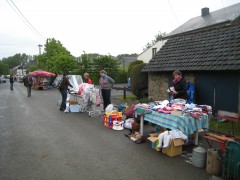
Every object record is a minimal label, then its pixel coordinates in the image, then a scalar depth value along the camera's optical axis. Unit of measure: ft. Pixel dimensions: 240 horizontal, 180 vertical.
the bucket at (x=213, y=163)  15.23
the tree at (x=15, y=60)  518.29
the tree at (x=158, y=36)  226.17
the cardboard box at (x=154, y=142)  20.16
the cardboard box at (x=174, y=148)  18.85
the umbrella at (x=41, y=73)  93.25
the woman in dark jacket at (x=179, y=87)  25.35
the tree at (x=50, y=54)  128.98
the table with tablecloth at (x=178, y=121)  19.07
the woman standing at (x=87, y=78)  41.08
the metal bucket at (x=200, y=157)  16.66
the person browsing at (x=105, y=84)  35.88
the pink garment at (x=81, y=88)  37.93
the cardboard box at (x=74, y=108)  39.24
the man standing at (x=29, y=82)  64.52
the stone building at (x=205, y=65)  30.50
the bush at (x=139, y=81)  51.55
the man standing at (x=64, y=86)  40.01
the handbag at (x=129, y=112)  27.45
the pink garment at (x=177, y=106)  20.72
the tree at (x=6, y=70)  335.57
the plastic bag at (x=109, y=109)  31.85
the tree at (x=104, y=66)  96.07
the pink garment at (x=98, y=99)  35.78
